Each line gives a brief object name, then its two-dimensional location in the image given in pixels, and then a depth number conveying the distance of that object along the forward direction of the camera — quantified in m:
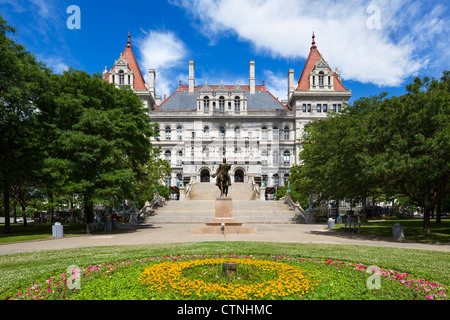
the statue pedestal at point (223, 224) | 19.41
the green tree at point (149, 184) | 38.72
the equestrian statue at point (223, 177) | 20.33
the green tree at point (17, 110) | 18.92
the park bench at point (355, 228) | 22.16
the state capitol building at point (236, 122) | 63.22
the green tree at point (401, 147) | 15.88
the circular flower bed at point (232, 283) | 6.29
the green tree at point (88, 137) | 20.80
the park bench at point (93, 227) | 22.73
